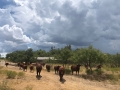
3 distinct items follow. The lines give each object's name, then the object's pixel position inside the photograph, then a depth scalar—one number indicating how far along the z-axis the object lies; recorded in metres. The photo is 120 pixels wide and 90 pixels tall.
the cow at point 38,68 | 14.42
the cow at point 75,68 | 19.34
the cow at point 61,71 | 14.23
